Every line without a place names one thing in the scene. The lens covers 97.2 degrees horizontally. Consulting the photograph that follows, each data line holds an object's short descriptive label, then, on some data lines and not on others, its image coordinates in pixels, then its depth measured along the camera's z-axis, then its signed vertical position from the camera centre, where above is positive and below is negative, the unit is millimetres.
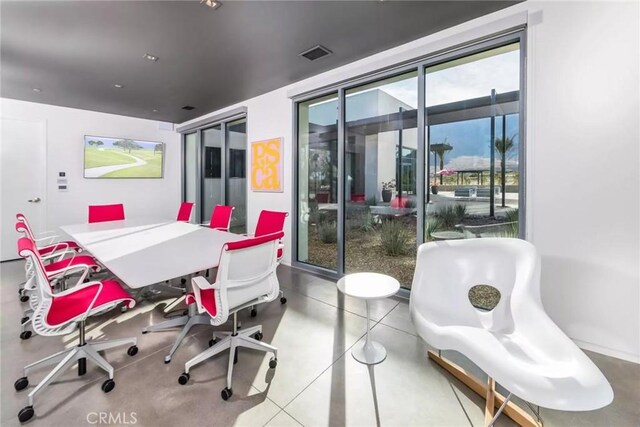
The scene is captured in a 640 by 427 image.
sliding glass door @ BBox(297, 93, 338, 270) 4070 +385
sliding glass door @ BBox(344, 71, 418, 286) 3312 +385
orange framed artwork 4582 +698
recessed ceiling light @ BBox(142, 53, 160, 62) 3348 +1799
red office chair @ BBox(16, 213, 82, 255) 2195 -509
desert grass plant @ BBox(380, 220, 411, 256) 3562 -400
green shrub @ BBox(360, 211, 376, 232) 3787 -204
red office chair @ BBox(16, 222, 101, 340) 2080 -600
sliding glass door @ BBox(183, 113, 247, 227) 5508 +816
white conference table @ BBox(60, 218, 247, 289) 1897 -373
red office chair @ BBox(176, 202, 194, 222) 4965 -98
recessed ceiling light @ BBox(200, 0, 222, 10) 2384 +1740
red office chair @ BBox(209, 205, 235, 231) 4250 -173
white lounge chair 1227 -732
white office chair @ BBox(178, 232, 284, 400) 1807 -577
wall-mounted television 5754 +1061
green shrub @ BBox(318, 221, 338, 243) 4182 -376
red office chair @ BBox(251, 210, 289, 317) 3420 -211
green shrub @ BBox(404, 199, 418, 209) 3252 +35
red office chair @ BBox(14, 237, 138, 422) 1683 -683
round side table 2096 -637
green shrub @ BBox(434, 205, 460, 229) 3045 -98
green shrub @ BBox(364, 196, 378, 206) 3705 +78
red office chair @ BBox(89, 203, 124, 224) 4492 -109
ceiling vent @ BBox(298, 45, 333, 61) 3191 +1803
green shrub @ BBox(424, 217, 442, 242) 3152 -224
